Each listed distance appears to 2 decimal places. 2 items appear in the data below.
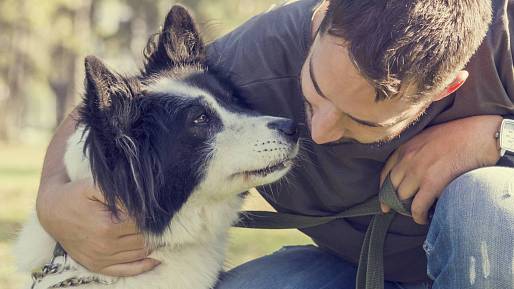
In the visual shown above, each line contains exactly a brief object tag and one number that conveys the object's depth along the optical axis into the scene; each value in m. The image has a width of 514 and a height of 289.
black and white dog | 2.27
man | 1.95
